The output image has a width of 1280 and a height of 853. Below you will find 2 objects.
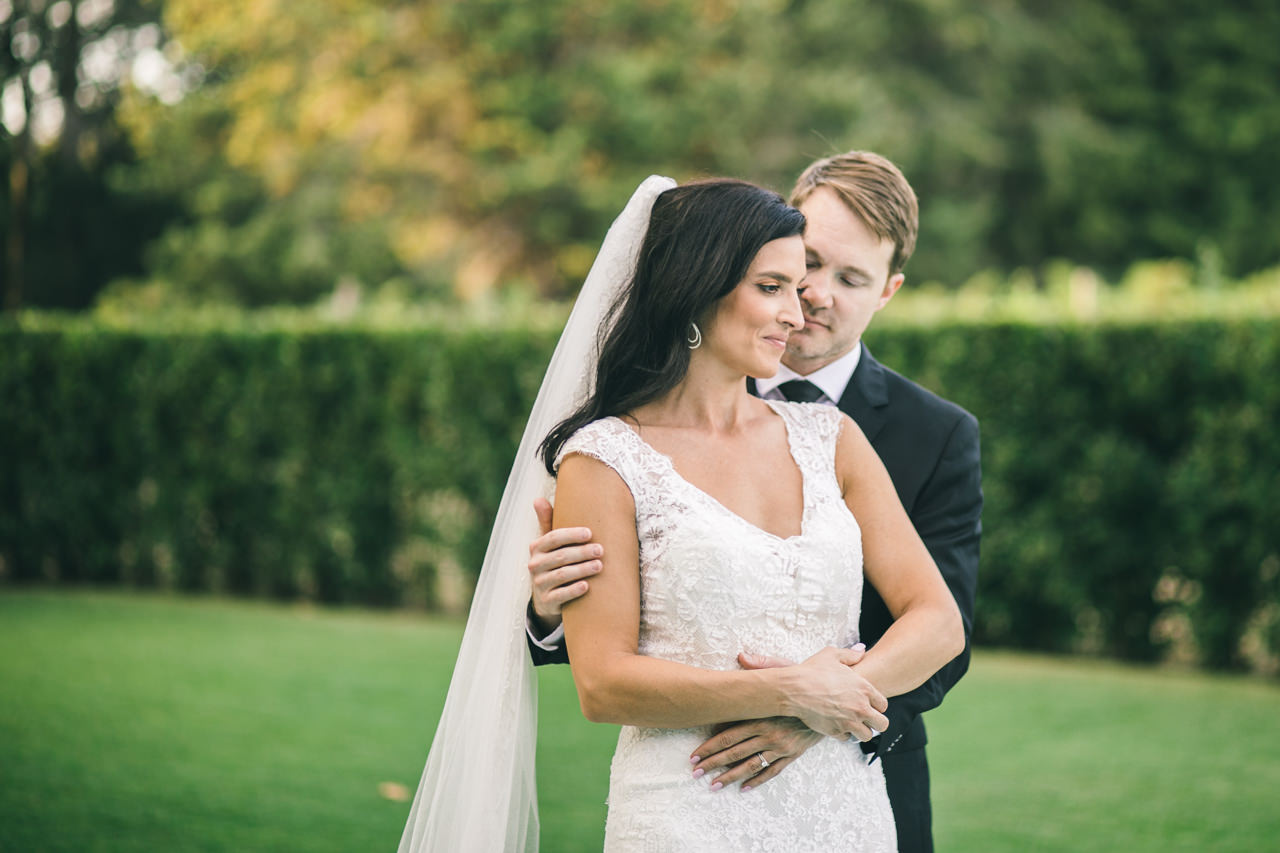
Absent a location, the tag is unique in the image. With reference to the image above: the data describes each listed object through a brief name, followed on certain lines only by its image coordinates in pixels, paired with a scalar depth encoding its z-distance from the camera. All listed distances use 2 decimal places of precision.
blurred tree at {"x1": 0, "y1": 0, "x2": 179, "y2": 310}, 21.80
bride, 2.34
